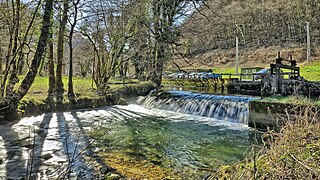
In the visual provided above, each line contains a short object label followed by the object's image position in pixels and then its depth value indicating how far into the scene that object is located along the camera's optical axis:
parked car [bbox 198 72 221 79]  24.81
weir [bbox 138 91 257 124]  10.54
